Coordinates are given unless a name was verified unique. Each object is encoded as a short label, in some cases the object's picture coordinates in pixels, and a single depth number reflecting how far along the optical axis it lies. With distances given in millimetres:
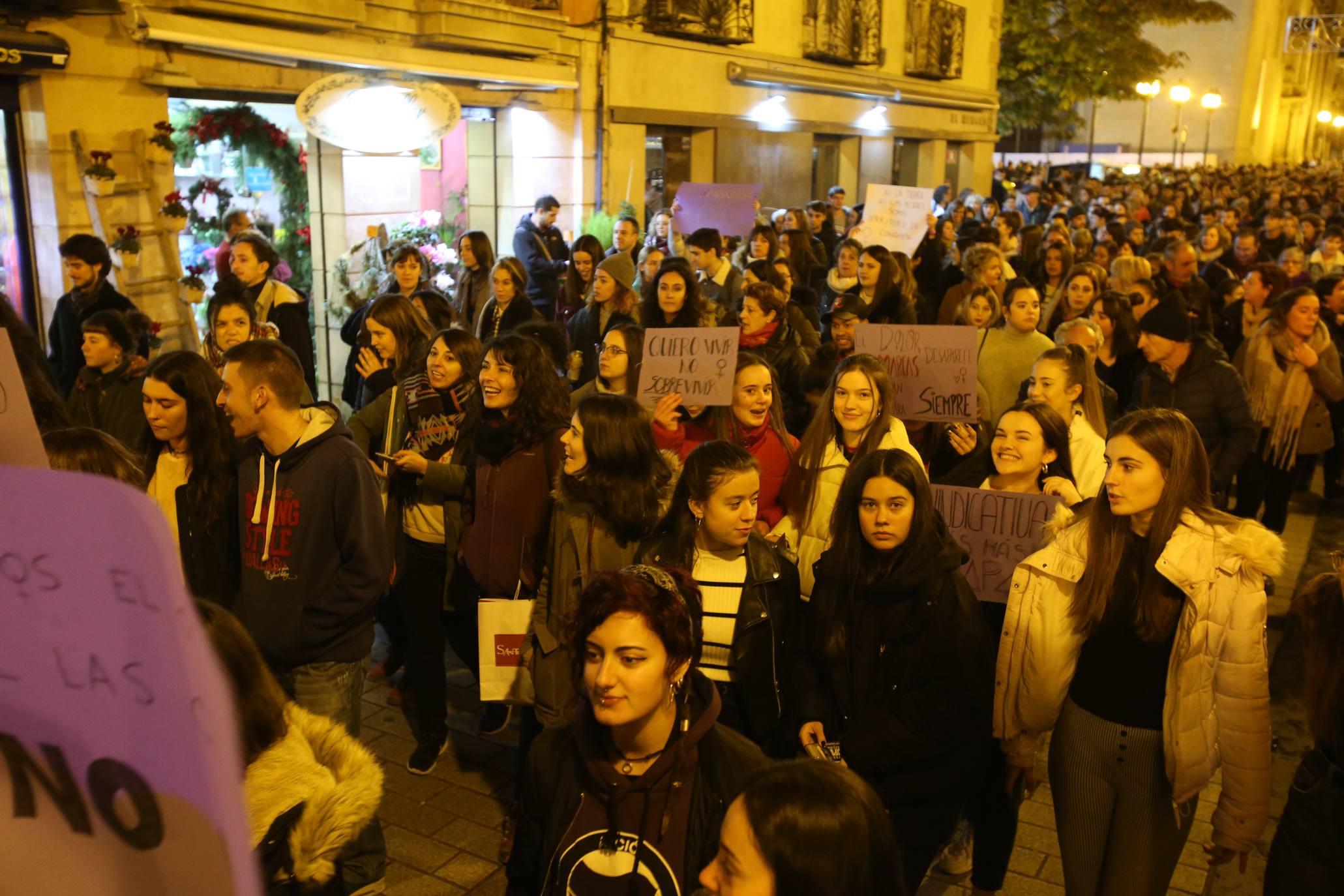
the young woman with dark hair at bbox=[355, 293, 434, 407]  5910
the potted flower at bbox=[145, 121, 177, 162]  9445
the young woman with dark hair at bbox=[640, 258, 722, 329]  7250
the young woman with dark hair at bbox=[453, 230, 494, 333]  9555
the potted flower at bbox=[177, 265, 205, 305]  9492
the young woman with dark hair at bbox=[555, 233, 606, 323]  9695
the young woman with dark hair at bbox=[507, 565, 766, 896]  2510
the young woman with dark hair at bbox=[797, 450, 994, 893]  3438
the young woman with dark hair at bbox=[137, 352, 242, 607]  4164
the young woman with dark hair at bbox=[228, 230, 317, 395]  7664
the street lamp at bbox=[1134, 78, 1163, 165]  36656
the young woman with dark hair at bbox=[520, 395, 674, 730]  4027
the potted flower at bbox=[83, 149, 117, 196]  8812
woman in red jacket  5148
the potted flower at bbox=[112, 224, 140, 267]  9023
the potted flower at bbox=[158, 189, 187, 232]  9422
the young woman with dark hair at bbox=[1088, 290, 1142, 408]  7309
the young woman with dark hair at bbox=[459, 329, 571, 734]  4641
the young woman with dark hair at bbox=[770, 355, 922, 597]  4863
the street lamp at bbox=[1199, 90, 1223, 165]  43875
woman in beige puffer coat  3191
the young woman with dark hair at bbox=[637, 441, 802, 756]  3635
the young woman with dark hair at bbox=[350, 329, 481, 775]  5164
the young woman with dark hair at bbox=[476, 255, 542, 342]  8250
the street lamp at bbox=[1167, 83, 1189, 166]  36719
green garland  10578
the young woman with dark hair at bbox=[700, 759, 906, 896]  1910
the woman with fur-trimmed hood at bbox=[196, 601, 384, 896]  2254
